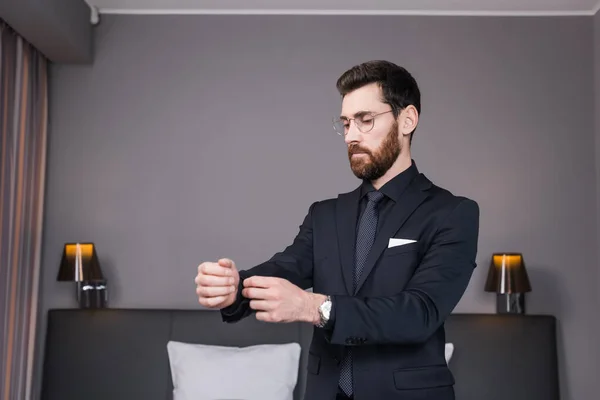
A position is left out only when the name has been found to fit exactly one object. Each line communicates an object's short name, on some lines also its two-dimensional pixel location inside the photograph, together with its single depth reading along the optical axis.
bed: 3.72
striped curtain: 3.57
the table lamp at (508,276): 3.70
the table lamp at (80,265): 3.75
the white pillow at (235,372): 3.49
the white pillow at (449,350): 3.65
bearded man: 1.51
